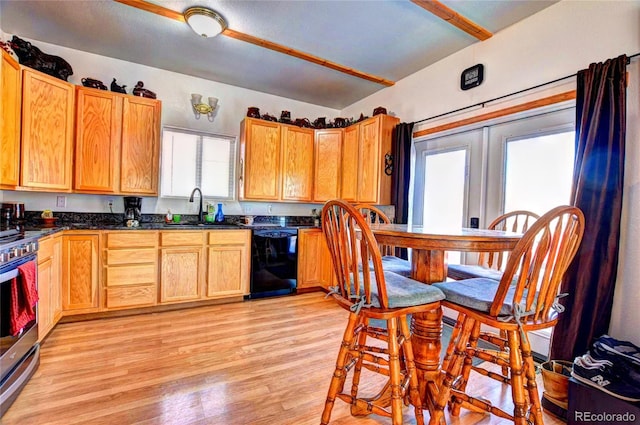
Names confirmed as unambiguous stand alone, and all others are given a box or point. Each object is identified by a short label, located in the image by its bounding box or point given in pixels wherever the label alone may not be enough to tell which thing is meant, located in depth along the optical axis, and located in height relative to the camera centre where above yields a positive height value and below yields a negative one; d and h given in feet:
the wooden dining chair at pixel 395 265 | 6.40 -1.21
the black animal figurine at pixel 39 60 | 8.32 +4.02
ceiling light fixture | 7.87 +4.86
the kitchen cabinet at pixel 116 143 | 9.68 +1.97
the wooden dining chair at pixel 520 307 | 3.89 -1.30
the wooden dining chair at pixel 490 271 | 5.17 -1.22
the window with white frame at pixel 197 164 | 11.95 +1.68
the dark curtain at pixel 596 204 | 5.97 +0.26
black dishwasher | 11.64 -2.15
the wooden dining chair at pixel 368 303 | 4.22 -1.34
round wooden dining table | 4.51 -0.92
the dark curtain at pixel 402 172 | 11.12 +1.44
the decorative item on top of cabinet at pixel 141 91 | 10.57 +3.87
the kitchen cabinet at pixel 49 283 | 7.23 -2.13
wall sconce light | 11.98 +3.93
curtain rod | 6.09 +3.23
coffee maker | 10.70 -0.19
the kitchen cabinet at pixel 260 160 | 12.46 +1.92
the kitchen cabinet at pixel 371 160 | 11.75 +2.01
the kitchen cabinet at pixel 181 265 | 10.16 -2.08
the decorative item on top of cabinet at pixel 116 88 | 10.28 +3.84
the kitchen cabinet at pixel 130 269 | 9.37 -2.09
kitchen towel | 5.67 -1.92
